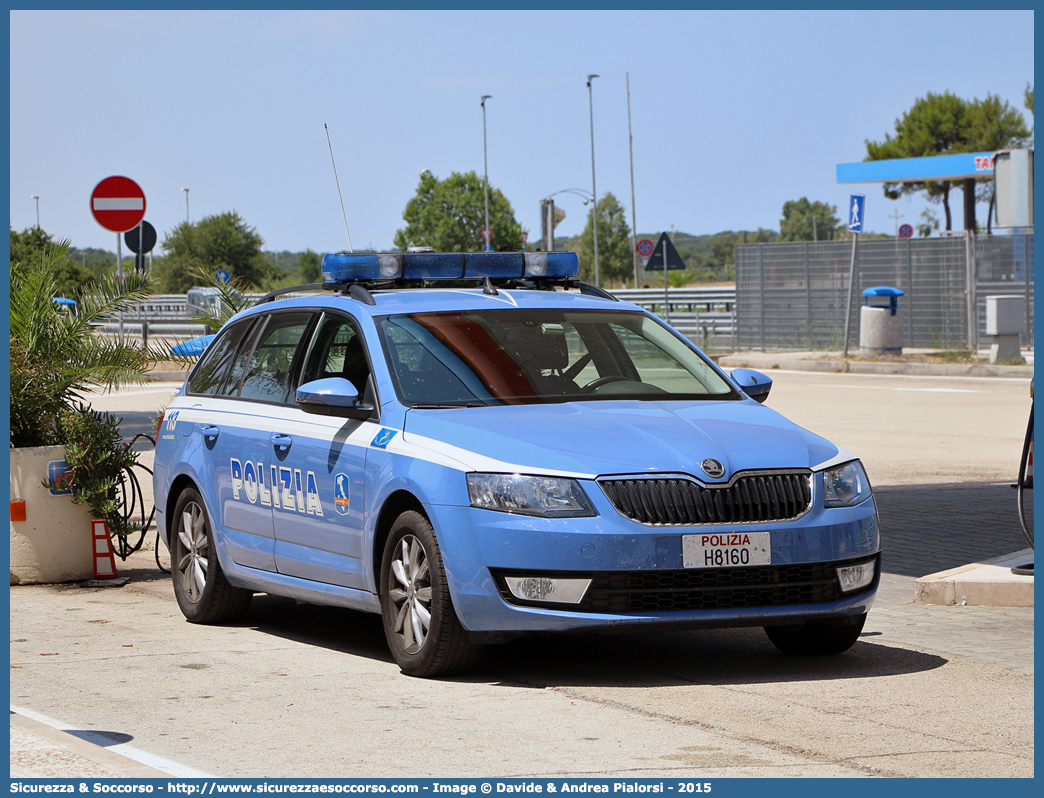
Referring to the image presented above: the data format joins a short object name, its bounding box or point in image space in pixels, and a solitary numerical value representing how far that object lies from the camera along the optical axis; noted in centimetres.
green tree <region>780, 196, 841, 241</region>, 18712
